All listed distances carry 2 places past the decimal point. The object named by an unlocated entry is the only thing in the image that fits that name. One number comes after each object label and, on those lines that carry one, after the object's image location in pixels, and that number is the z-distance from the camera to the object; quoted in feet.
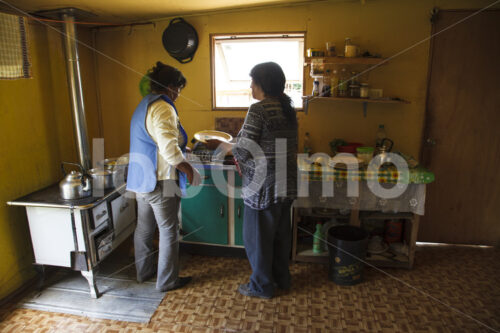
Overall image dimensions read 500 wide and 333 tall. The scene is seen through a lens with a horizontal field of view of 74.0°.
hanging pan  9.00
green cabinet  8.19
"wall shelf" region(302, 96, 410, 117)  8.28
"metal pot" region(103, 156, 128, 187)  7.61
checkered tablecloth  7.34
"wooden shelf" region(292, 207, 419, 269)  7.88
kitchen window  9.19
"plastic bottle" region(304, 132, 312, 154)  9.21
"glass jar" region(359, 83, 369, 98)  8.37
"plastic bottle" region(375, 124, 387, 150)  8.85
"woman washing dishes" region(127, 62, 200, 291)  6.19
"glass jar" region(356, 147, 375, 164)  8.05
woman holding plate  5.98
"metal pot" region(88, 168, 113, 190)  7.13
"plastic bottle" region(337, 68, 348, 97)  8.54
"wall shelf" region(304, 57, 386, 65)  8.18
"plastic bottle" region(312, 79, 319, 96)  8.71
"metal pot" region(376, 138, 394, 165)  7.88
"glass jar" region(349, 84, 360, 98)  8.50
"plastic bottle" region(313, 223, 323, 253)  8.34
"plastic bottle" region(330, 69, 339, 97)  8.55
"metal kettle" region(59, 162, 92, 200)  6.66
